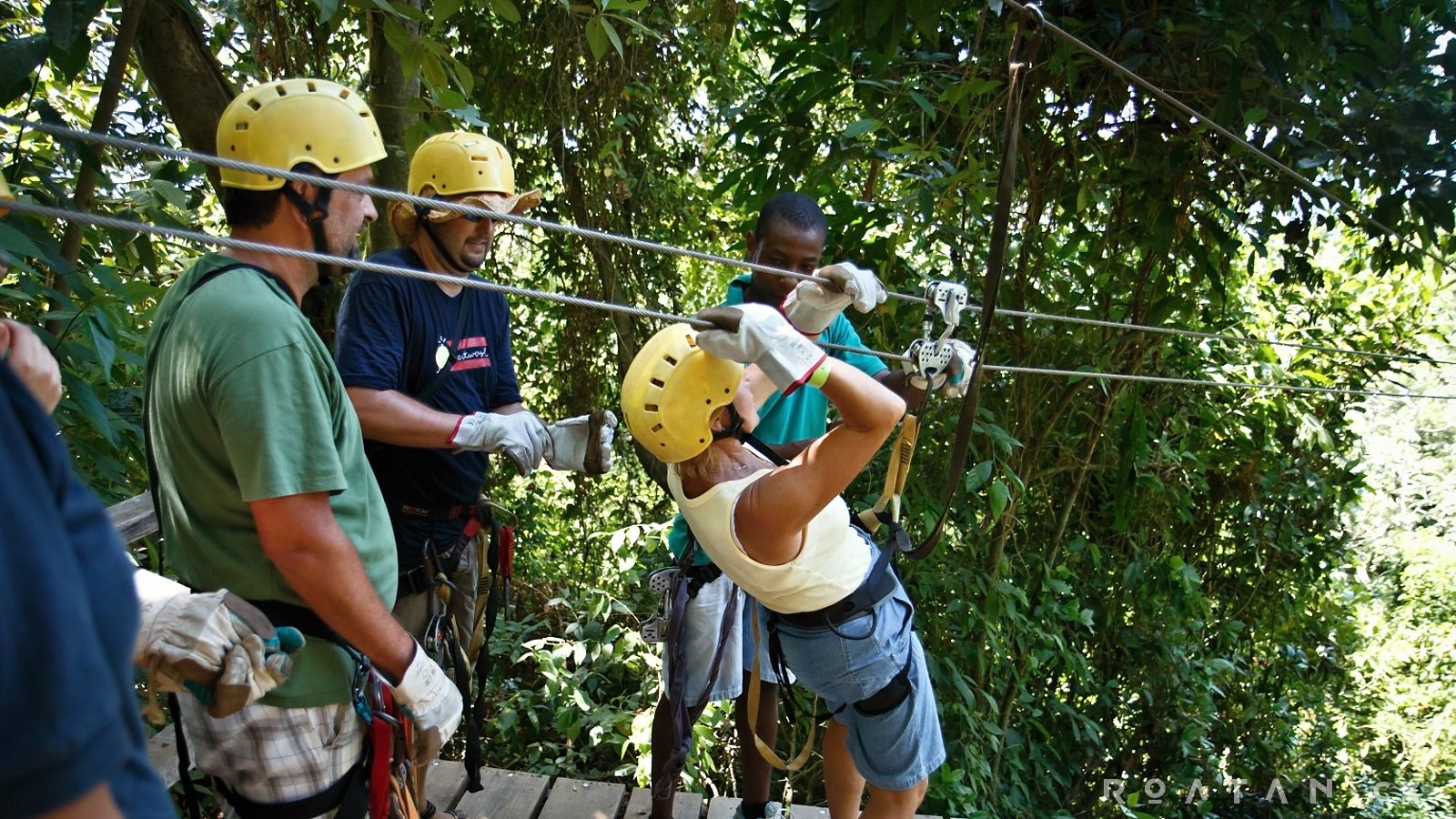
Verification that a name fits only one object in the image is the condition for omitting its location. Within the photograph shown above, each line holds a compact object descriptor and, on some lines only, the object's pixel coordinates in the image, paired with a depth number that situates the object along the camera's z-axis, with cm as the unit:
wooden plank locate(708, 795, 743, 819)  305
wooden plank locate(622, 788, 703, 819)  303
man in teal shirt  280
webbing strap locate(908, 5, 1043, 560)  246
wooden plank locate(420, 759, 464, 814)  296
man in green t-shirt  154
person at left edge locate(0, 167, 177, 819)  62
